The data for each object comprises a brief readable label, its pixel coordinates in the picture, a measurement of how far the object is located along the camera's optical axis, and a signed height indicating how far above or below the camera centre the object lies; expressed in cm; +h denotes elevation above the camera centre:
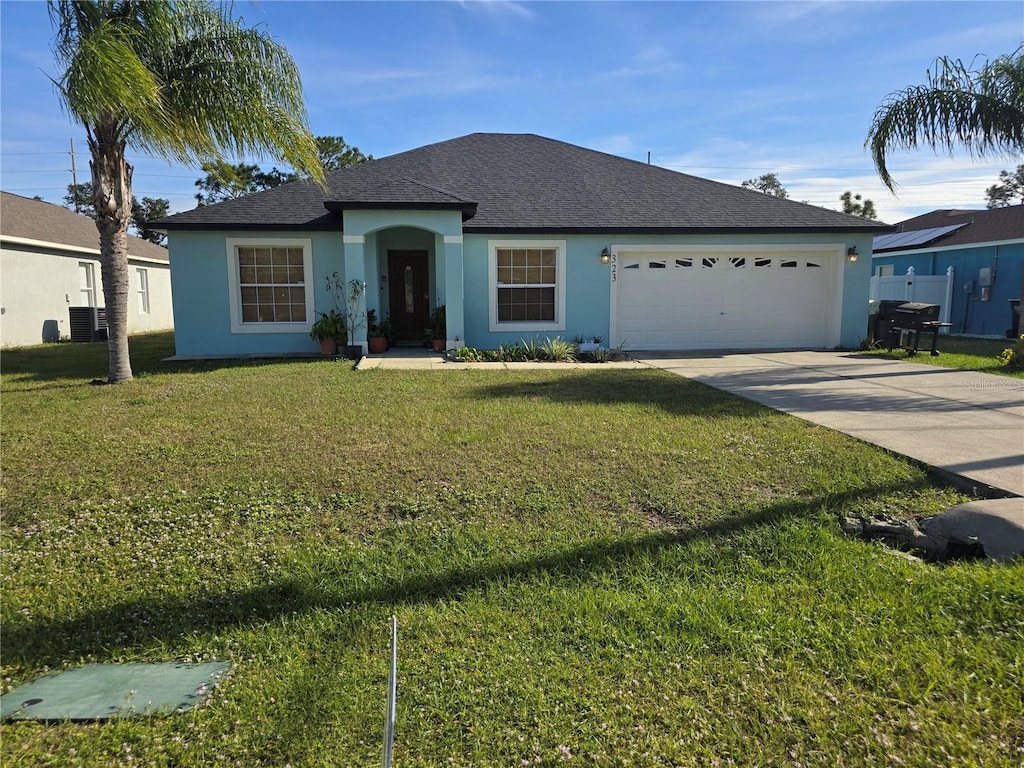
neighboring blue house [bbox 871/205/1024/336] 1881 +166
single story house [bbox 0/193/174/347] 1753 +115
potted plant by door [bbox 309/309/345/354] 1353 -40
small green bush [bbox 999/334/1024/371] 1143 -81
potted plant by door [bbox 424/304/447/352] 1396 -42
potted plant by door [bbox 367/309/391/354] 1368 -51
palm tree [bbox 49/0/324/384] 874 +319
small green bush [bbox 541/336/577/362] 1319 -81
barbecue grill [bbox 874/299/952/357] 1351 -23
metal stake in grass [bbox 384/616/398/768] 175 -113
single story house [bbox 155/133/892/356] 1360 +113
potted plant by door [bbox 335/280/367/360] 1313 -9
